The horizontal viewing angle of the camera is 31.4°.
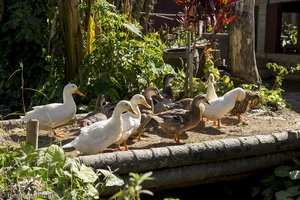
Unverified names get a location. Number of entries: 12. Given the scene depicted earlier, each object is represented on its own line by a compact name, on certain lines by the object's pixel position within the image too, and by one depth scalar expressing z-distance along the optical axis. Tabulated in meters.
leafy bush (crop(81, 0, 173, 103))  7.88
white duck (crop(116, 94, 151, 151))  5.52
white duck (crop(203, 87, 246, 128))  6.59
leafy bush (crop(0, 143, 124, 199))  4.06
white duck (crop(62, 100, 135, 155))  5.05
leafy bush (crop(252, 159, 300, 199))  5.57
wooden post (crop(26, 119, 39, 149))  4.57
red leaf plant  7.50
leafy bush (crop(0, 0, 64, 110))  8.84
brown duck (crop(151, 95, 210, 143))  5.84
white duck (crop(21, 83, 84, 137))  5.93
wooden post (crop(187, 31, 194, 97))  7.84
